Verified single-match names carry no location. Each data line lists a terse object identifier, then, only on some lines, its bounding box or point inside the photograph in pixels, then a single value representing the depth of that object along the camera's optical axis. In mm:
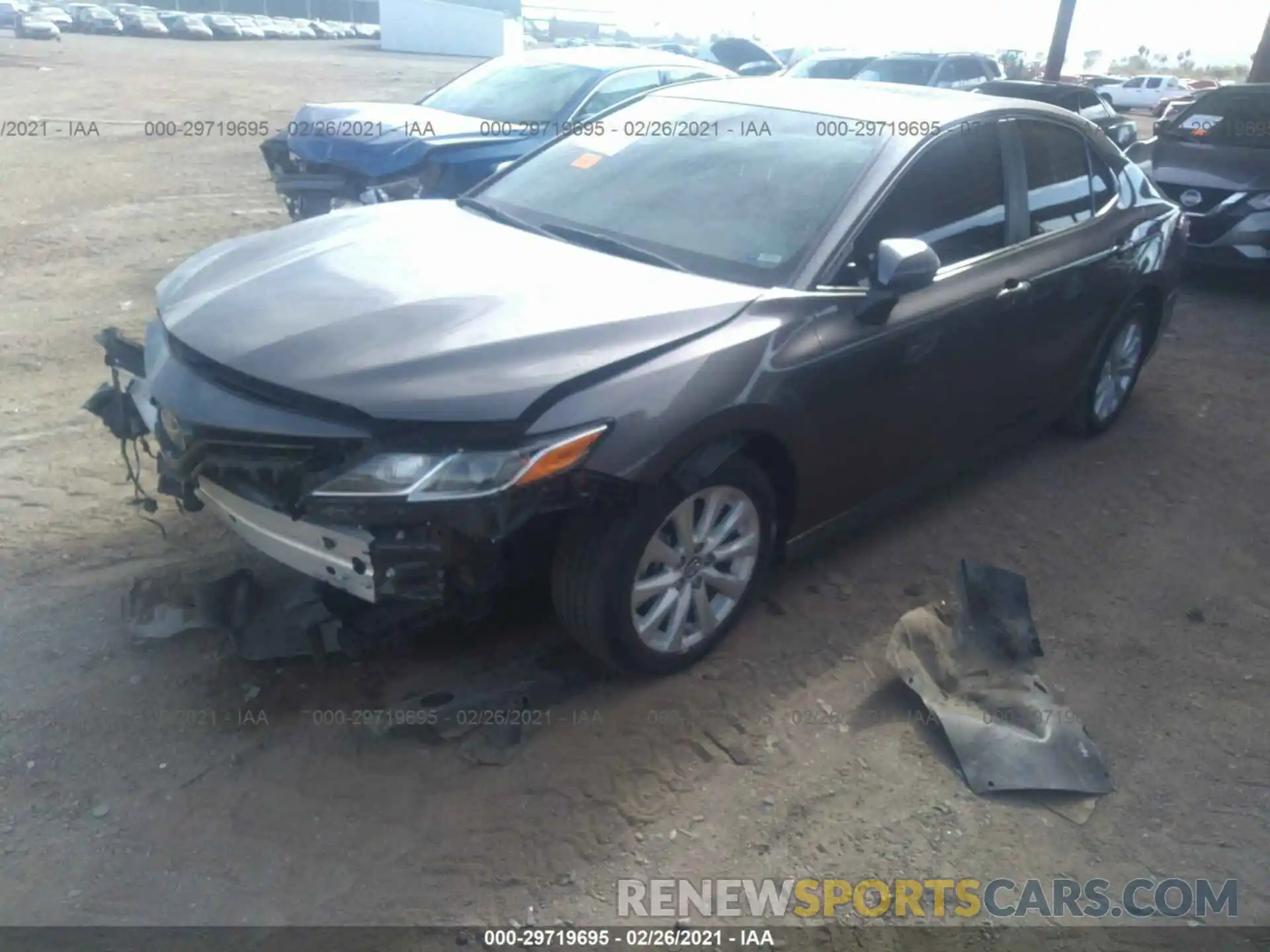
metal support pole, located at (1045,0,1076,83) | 21516
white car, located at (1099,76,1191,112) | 34594
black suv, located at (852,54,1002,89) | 14336
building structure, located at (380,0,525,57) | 45594
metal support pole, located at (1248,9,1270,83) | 17688
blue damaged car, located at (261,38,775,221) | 6934
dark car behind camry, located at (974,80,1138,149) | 12250
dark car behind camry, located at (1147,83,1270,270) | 8164
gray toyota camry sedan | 2719
